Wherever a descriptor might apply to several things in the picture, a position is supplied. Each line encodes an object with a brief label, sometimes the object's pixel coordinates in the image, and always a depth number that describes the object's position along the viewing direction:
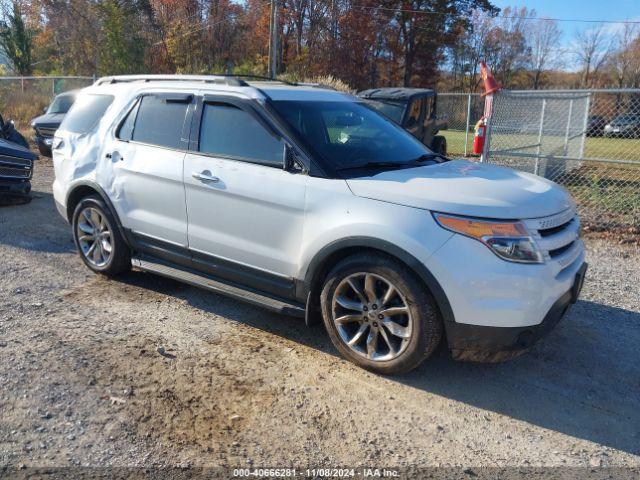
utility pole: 27.20
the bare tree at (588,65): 55.94
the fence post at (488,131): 8.47
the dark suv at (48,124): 13.66
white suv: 3.27
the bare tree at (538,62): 57.99
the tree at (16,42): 34.97
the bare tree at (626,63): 46.69
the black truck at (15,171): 8.37
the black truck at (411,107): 10.63
